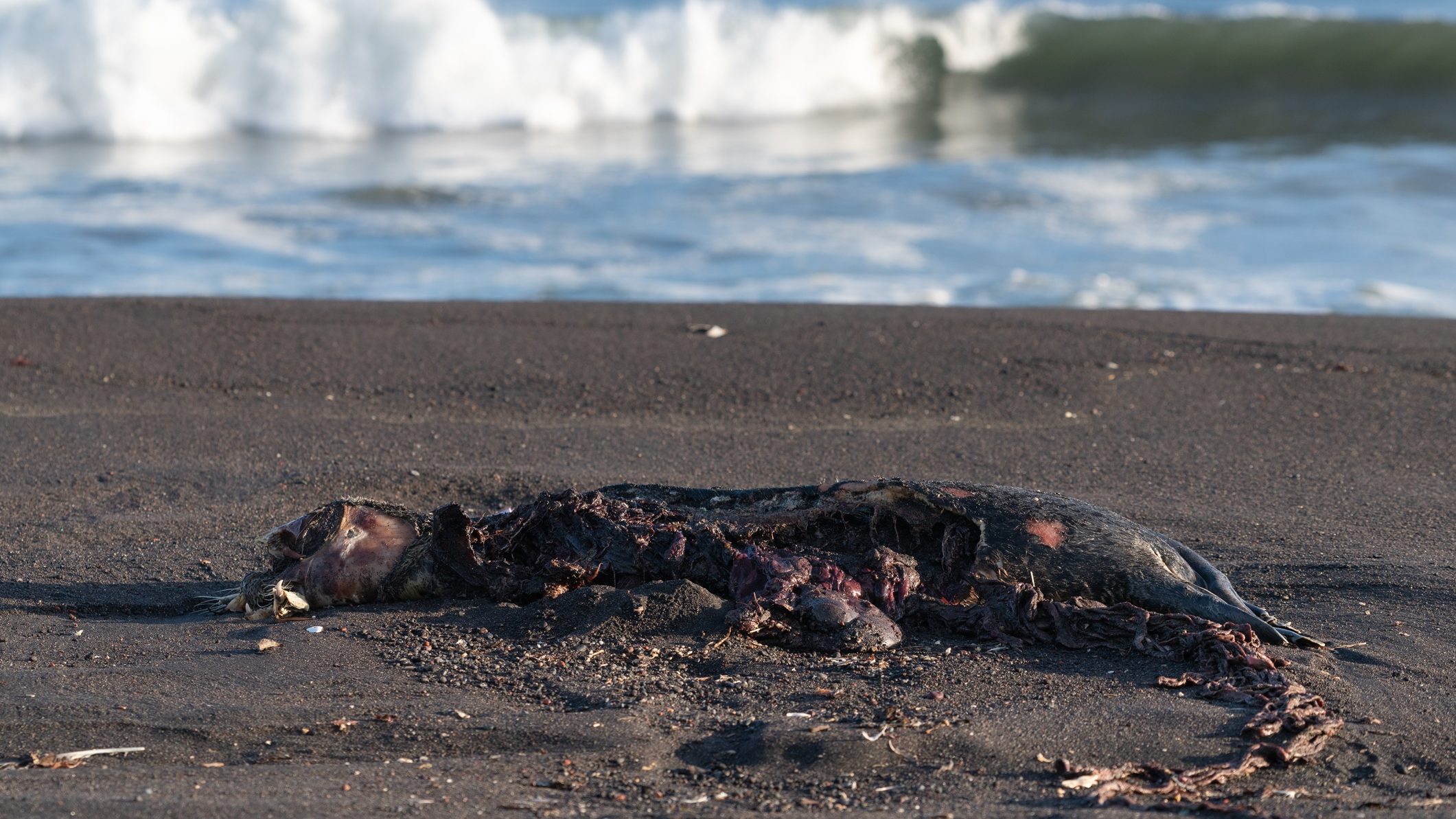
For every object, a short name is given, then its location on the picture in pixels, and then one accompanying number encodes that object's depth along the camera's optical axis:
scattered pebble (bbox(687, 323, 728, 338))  15.80
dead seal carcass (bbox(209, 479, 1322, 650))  8.12
